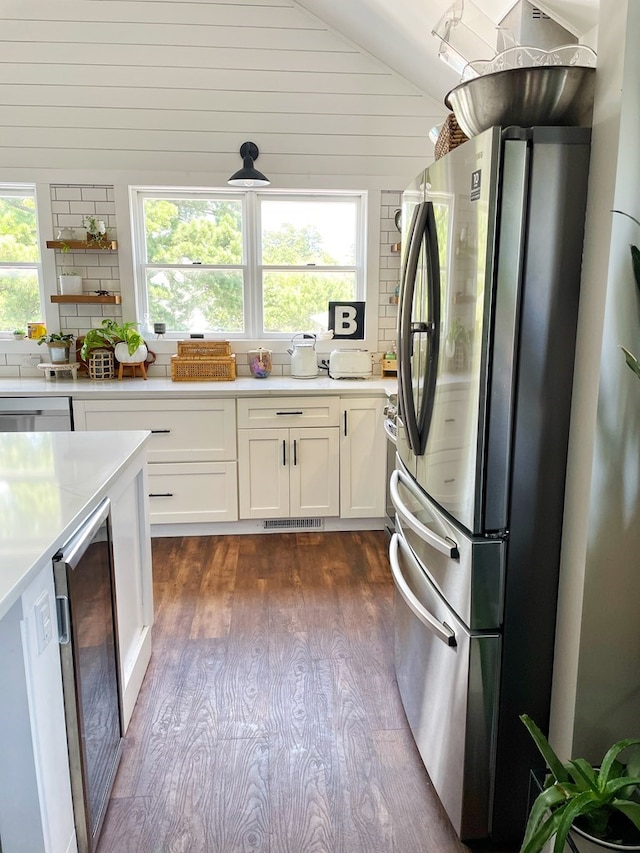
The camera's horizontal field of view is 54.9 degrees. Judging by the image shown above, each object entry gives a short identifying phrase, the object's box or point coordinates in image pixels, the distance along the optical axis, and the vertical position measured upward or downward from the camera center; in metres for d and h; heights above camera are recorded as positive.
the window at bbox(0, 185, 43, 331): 3.91 +0.29
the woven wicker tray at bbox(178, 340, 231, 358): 3.89 -0.26
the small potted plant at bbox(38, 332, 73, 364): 3.81 -0.24
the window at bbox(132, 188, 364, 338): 4.02 +0.31
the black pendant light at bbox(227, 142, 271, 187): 3.49 +0.72
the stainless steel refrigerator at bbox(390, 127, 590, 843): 1.32 -0.31
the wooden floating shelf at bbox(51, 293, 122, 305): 3.82 +0.04
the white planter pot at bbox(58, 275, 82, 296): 3.83 +0.13
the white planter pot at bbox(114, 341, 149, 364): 3.76 -0.30
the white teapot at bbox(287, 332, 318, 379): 3.87 -0.33
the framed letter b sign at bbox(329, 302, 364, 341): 4.05 -0.09
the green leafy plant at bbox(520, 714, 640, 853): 1.10 -0.90
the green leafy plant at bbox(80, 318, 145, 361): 3.70 -0.19
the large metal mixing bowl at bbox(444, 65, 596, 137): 1.31 +0.45
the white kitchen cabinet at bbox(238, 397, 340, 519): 3.51 -0.86
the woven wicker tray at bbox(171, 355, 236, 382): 3.83 -0.38
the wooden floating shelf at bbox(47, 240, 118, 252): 3.75 +0.37
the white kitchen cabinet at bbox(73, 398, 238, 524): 3.43 -0.80
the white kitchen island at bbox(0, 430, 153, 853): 1.11 -0.61
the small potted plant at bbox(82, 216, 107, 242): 3.79 +0.46
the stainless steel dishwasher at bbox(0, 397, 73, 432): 3.34 -0.58
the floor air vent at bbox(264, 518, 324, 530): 3.74 -1.30
